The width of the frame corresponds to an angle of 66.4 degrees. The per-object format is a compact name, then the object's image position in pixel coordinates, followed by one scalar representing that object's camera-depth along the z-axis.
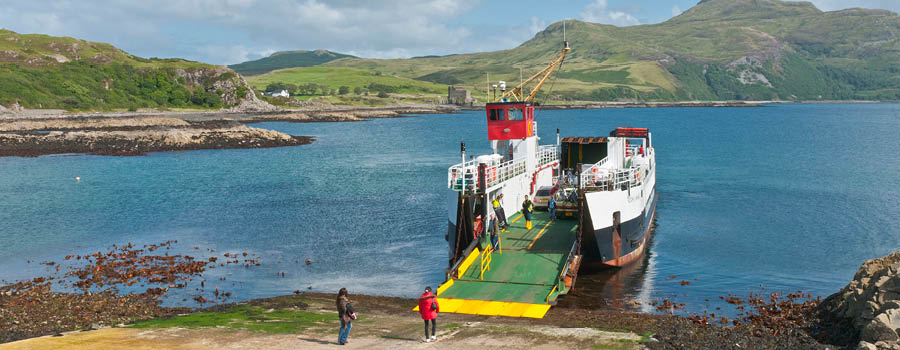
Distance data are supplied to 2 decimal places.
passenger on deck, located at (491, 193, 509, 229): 29.41
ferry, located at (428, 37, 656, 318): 23.53
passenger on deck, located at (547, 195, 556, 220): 31.70
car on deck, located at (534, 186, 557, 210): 34.53
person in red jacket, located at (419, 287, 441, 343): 17.94
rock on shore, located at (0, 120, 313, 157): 92.25
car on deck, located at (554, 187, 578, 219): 32.03
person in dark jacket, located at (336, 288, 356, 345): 17.99
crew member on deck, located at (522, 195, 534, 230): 30.41
